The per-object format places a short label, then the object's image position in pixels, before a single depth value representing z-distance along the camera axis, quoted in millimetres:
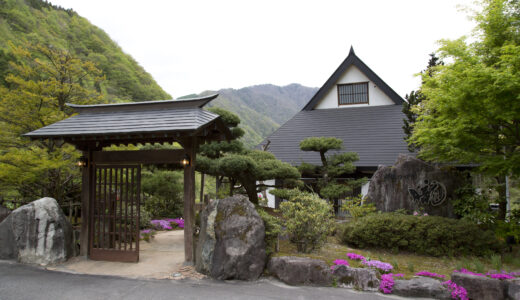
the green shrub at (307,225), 6305
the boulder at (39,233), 6406
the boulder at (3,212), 8438
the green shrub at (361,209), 8695
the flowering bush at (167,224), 10922
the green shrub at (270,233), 5820
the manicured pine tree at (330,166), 9727
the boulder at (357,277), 5082
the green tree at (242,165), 7828
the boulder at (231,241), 5453
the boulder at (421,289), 4742
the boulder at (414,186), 8398
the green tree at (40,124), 7711
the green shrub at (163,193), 12523
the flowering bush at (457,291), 4621
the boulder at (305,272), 5266
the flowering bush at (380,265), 5441
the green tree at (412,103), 10680
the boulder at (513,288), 4423
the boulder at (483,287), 4574
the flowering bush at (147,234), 8750
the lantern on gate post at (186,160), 6246
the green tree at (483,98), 5715
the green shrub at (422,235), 6824
